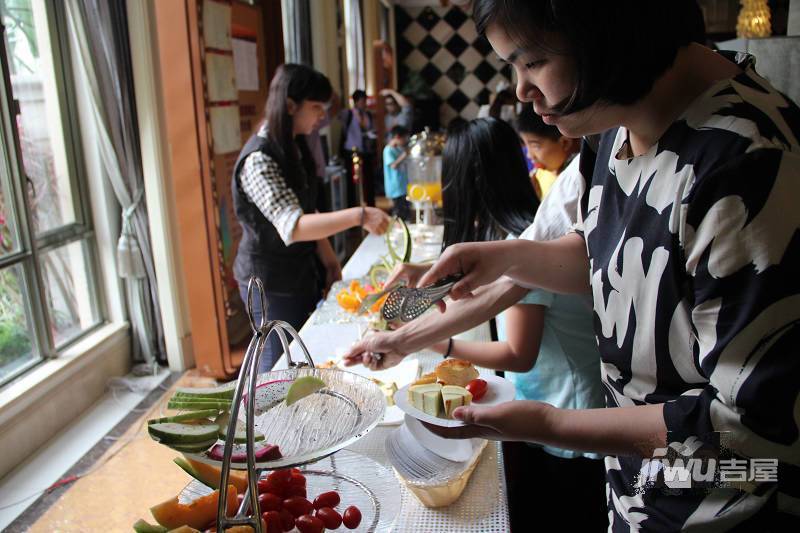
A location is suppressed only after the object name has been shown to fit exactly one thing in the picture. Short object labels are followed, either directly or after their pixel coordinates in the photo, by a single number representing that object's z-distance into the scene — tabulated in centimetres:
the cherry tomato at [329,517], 87
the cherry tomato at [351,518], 87
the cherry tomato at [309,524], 84
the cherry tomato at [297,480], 95
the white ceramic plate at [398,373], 153
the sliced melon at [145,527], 79
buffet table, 101
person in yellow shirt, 224
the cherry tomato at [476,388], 110
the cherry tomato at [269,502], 88
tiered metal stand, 65
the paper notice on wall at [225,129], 312
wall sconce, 192
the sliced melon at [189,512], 82
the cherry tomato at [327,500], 91
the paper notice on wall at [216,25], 300
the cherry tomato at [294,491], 93
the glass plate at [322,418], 78
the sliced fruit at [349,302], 204
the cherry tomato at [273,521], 84
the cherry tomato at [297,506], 89
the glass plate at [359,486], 92
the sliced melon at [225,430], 78
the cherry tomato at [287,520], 85
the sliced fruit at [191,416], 79
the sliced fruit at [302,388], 88
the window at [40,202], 246
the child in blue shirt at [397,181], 409
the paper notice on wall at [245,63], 355
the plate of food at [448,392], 102
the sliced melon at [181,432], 74
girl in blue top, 142
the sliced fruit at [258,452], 77
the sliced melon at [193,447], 75
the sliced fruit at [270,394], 88
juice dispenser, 324
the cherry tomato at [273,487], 93
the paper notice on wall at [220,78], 304
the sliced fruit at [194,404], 83
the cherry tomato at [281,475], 95
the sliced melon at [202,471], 87
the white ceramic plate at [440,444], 107
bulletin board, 307
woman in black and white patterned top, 62
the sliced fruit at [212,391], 86
